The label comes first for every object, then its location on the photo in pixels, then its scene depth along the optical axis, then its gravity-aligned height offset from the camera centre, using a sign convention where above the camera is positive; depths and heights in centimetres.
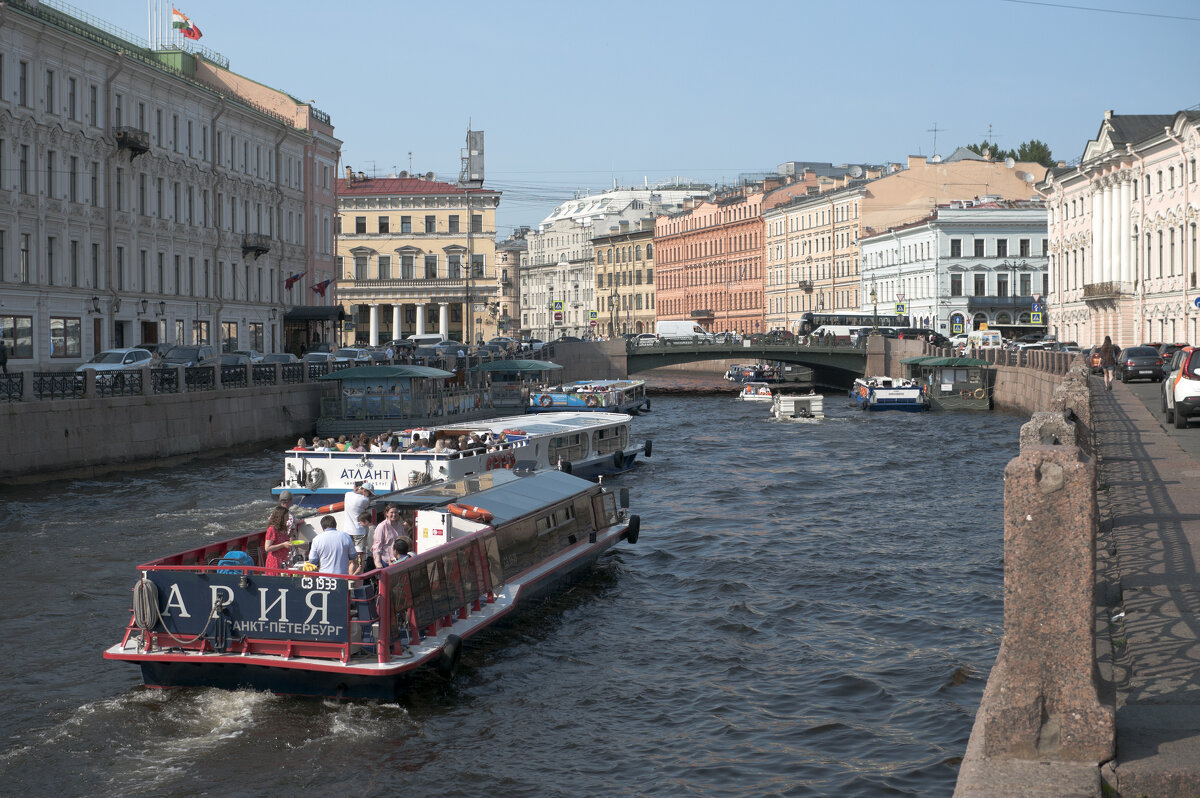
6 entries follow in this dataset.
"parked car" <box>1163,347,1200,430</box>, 2541 -48
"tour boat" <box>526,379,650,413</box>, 5212 -125
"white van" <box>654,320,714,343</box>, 9422 +264
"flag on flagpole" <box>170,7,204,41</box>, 5744 +1470
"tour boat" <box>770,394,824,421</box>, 5566 -171
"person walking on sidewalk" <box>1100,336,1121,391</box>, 3900 +6
